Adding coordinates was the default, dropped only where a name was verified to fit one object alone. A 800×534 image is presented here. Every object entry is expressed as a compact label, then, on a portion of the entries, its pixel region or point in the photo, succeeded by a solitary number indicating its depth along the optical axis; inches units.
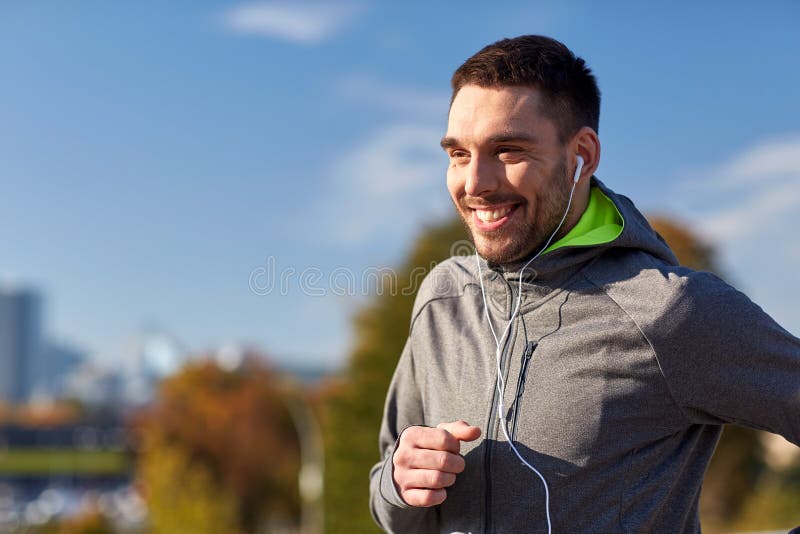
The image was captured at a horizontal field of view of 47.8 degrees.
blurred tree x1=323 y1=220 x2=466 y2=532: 839.1
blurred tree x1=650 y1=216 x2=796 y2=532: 1042.1
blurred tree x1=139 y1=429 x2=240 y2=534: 935.0
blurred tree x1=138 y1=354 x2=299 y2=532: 1649.9
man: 78.7
